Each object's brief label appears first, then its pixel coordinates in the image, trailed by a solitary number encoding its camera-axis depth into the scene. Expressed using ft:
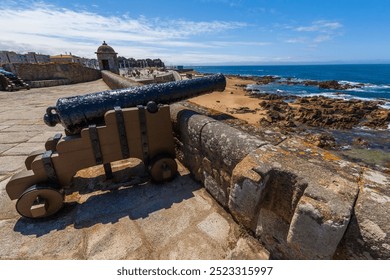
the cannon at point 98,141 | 7.69
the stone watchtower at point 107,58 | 68.24
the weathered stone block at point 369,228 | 3.52
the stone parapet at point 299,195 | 3.78
